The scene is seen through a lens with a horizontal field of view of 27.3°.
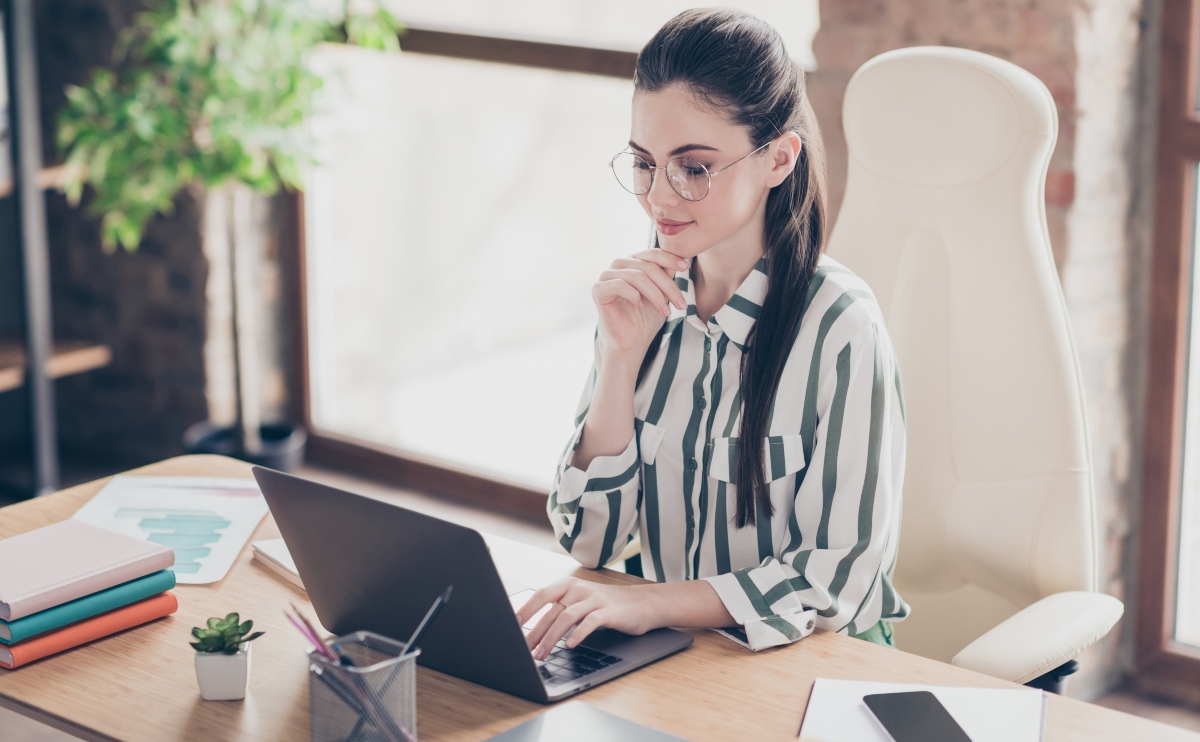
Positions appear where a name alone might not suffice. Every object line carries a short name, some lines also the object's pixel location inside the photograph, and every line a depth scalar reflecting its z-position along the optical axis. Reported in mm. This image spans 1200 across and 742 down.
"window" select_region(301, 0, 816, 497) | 5047
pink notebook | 2620
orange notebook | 2597
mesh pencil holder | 2360
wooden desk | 2474
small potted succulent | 2515
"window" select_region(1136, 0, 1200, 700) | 3697
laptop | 2452
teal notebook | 2598
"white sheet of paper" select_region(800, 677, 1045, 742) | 2459
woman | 2733
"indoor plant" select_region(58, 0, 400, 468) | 4853
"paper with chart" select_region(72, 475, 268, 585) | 2867
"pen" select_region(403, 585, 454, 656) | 2410
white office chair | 2946
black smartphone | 2446
